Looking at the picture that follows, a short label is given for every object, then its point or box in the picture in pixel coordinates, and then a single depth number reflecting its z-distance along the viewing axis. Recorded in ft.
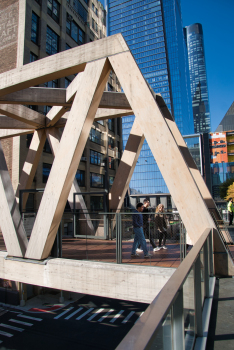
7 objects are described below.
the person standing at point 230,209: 52.31
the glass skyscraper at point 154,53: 314.96
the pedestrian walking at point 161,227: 24.90
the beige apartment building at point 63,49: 71.92
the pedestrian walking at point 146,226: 25.03
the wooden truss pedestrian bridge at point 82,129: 17.87
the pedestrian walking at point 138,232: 23.67
